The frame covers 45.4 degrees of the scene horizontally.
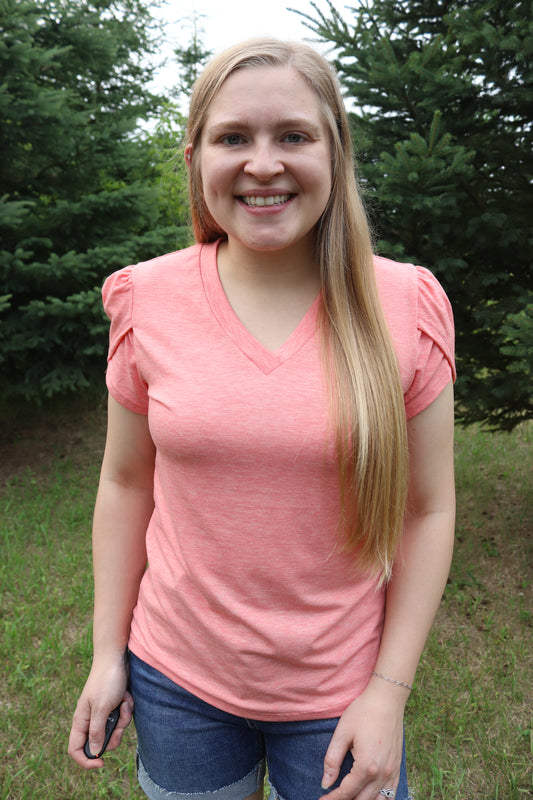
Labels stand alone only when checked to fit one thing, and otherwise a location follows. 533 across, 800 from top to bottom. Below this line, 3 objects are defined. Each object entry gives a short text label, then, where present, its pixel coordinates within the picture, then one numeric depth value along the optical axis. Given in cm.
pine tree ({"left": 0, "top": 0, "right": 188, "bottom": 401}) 467
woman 114
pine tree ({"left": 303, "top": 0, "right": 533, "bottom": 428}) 313
